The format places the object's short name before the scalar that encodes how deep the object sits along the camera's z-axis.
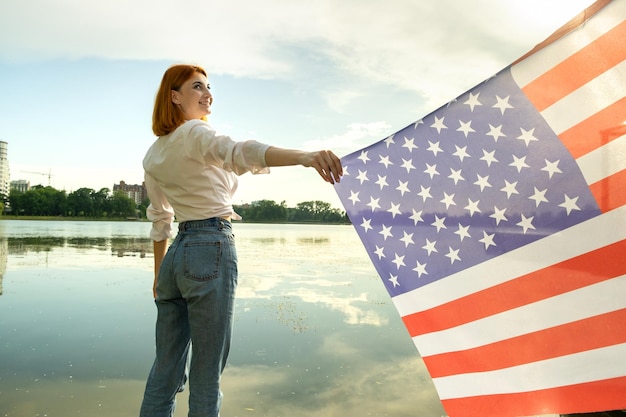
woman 1.78
